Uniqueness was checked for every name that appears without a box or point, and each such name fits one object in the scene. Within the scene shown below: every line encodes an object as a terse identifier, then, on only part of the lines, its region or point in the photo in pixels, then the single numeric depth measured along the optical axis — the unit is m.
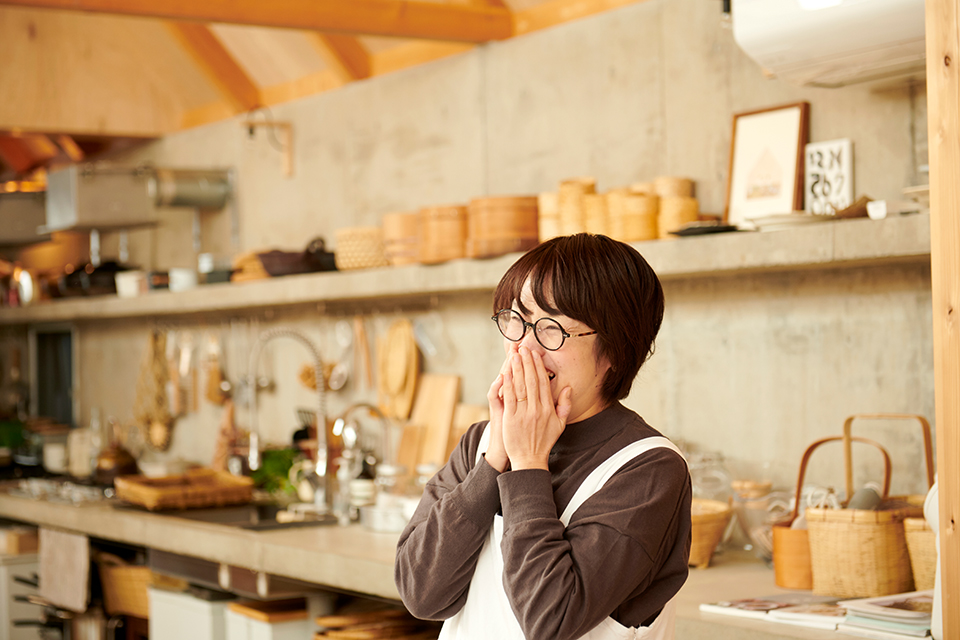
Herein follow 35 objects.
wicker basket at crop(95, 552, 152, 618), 4.55
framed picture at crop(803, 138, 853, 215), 3.10
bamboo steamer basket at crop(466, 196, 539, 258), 3.58
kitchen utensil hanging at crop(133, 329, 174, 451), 6.17
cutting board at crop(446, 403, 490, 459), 4.26
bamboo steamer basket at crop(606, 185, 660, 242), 3.25
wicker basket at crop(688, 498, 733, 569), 2.92
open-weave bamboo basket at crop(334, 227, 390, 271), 4.22
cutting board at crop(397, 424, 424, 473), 4.52
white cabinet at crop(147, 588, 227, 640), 3.83
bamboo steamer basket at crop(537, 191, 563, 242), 3.51
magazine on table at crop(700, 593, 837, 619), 2.42
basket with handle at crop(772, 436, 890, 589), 2.70
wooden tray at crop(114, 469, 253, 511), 4.43
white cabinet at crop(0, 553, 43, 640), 5.00
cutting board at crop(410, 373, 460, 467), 4.41
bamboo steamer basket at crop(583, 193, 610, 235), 3.36
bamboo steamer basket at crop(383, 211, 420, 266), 4.01
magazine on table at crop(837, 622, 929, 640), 2.21
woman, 1.45
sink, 3.89
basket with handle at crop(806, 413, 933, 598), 2.54
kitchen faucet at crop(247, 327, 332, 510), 4.25
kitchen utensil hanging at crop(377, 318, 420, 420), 4.59
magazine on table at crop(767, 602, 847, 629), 2.32
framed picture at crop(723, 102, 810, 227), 3.21
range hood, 5.64
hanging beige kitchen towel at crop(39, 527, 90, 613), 4.66
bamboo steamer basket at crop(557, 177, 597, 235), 3.42
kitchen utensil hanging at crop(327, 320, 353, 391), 4.98
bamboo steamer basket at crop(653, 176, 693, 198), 3.39
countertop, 2.42
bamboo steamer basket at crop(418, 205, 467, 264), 3.77
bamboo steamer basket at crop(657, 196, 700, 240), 3.23
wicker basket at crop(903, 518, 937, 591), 2.48
